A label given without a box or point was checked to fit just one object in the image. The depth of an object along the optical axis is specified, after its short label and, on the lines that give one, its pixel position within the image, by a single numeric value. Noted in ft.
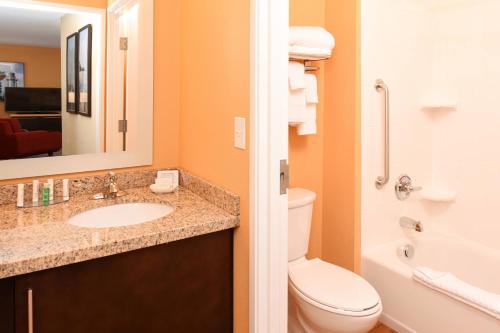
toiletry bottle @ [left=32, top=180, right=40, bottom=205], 5.37
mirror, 5.27
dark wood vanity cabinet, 3.77
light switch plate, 4.55
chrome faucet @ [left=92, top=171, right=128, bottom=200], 5.83
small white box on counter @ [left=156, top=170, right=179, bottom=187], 6.40
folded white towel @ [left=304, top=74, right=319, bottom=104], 6.75
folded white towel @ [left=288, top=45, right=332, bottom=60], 6.32
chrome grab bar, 7.18
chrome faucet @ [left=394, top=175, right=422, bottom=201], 7.79
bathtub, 6.03
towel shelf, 6.46
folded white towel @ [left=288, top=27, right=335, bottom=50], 6.33
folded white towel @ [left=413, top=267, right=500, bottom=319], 5.58
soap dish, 6.03
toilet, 5.55
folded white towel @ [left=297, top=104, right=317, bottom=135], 6.76
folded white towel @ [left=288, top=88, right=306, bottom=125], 6.54
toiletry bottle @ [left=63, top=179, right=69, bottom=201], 5.61
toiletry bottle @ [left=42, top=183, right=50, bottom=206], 5.39
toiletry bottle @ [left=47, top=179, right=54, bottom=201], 5.47
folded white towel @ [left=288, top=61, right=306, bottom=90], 6.43
